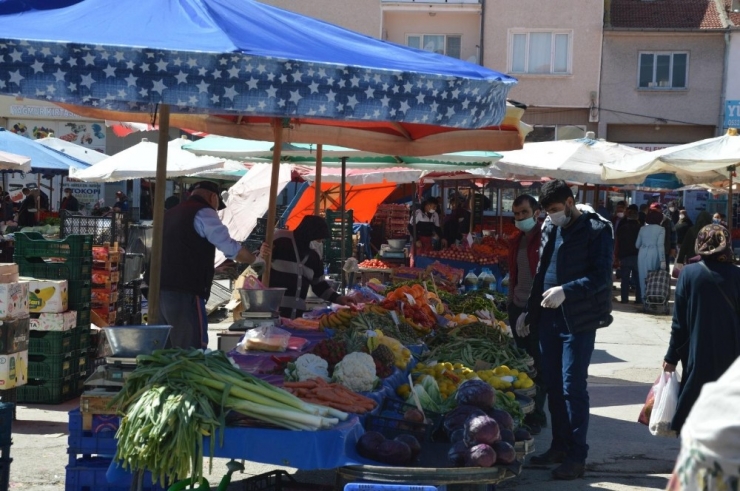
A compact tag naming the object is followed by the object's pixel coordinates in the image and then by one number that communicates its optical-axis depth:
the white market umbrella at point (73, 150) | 20.52
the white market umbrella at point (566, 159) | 15.24
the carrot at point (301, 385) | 5.14
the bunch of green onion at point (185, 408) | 4.35
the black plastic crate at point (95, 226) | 11.74
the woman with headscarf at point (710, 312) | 5.75
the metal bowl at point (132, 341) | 4.93
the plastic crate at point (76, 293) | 8.92
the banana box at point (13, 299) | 7.13
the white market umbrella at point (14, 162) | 15.40
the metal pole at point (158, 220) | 5.50
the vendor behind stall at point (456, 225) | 23.77
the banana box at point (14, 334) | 7.17
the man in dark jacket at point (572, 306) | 6.48
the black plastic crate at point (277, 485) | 5.63
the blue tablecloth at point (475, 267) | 15.87
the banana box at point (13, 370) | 7.18
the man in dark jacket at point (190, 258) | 6.91
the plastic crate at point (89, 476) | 5.01
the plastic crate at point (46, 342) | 8.73
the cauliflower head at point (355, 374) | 5.48
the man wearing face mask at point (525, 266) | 8.27
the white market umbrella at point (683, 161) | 13.90
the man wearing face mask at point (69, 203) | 26.73
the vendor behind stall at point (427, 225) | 19.74
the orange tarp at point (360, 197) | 18.73
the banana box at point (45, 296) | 8.62
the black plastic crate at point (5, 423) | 5.49
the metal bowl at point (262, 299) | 7.25
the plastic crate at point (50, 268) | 8.88
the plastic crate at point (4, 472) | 5.46
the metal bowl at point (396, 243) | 16.10
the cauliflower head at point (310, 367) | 5.38
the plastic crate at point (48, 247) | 8.84
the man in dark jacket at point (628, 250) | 19.41
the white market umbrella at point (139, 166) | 17.75
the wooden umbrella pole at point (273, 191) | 8.09
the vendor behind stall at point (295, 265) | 8.64
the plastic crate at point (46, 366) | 8.74
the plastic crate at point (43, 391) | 8.77
